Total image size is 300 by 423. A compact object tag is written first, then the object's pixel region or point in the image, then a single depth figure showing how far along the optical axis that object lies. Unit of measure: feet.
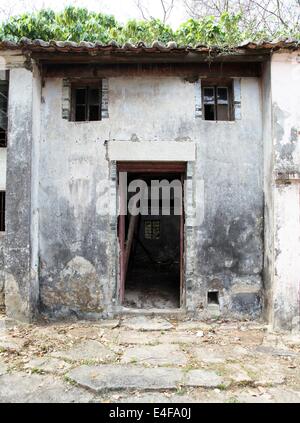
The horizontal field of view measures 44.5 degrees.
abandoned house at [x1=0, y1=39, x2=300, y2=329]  23.47
